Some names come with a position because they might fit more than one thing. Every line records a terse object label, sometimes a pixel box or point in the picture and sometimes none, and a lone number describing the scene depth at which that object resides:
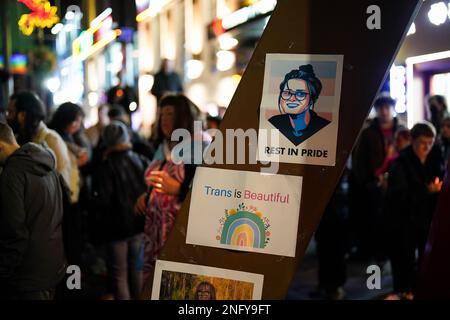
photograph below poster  2.86
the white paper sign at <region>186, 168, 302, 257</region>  2.80
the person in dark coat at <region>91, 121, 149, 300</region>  5.19
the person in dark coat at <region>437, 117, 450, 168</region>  5.62
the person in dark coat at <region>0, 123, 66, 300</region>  3.26
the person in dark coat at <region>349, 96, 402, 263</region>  6.62
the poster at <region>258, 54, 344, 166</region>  2.77
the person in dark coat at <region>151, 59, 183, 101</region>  10.19
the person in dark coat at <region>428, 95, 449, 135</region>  6.30
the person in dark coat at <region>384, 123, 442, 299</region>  5.21
